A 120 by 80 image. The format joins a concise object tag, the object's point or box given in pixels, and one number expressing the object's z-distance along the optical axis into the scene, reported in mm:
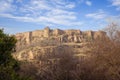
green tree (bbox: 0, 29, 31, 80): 5578
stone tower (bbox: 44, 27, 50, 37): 78770
